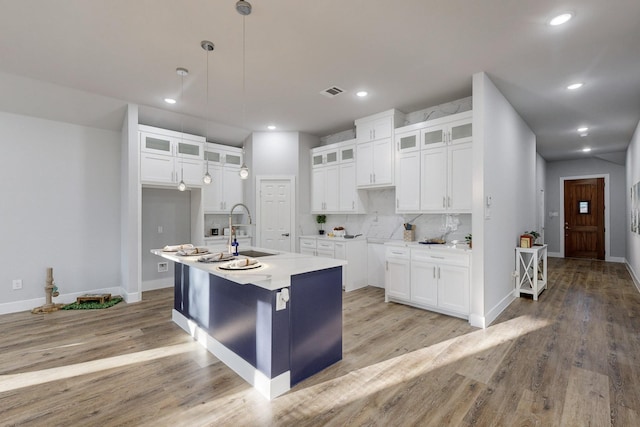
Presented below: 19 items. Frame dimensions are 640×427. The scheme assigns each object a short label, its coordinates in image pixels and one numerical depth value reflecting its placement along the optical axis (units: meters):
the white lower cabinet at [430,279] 3.72
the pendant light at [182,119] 3.46
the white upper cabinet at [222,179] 5.58
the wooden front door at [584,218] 8.24
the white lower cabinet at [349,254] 5.14
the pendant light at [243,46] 2.34
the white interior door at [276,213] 5.86
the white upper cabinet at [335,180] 5.43
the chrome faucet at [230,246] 2.94
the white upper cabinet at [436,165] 3.90
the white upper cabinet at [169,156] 4.70
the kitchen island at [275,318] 2.22
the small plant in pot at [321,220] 6.20
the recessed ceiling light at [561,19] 2.45
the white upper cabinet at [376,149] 4.73
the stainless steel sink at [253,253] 3.37
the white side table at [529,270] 4.57
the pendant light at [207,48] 2.90
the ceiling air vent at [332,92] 3.96
